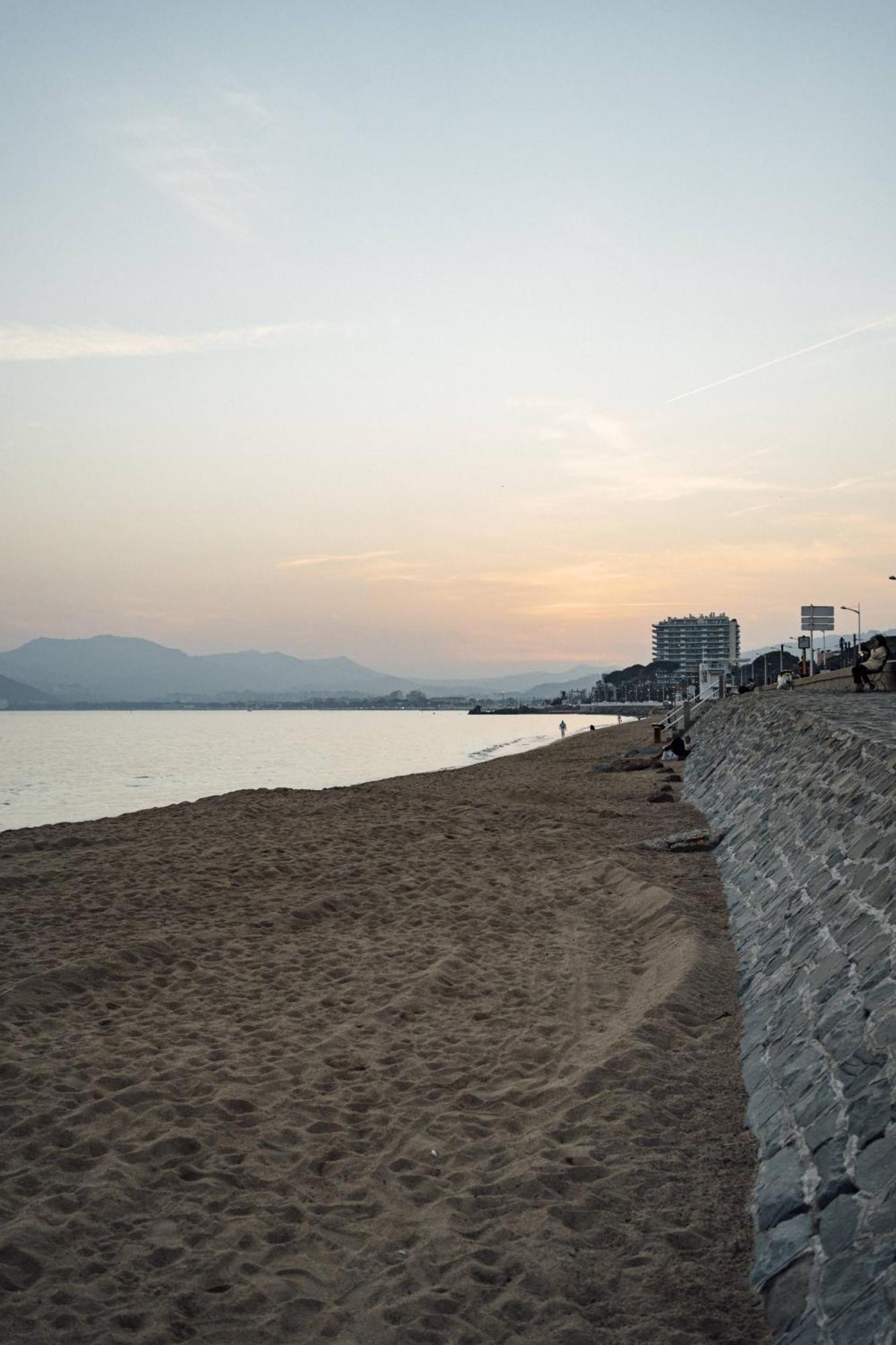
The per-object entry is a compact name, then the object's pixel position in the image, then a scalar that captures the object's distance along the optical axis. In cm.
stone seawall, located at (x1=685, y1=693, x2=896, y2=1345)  379
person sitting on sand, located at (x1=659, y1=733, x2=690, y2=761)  3133
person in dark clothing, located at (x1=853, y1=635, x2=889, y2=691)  2594
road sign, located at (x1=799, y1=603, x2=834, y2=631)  5528
